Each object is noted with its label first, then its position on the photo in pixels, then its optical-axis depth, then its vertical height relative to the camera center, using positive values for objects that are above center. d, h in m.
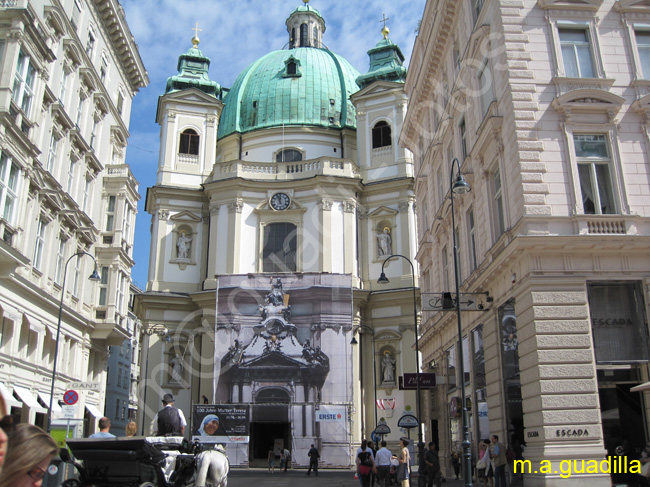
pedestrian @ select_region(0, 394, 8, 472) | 3.35 +0.14
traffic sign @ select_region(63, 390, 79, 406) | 23.48 +1.84
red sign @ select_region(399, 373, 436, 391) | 23.94 +2.34
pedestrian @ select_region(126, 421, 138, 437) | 11.79 +0.39
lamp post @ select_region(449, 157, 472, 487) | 15.09 +0.61
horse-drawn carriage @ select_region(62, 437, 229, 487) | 8.79 -0.15
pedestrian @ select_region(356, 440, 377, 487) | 18.88 -0.45
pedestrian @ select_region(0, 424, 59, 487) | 3.39 -0.02
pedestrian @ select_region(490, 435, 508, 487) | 16.98 -0.32
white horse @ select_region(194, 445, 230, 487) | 9.72 -0.24
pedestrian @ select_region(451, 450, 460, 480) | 25.66 -0.48
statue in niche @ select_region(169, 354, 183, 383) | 42.72 +5.11
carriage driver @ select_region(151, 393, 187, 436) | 11.35 +0.49
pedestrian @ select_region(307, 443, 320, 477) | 31.11 -0.39
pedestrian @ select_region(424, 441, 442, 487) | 18.53 -0.49
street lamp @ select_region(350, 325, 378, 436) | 41.00 +7.13
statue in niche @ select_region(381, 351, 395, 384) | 42.12 +4.94
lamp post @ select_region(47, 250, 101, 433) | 25.72 +4.53
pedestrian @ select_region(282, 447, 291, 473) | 33.17 -0.27
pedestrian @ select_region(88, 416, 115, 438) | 11.14 +0.40
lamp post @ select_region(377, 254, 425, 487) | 19.13 -0.12
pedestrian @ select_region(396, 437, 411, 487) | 18.09 -0.48
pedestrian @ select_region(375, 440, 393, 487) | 19.58 -0.43
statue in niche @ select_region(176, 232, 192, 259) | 45.88 +13.53
